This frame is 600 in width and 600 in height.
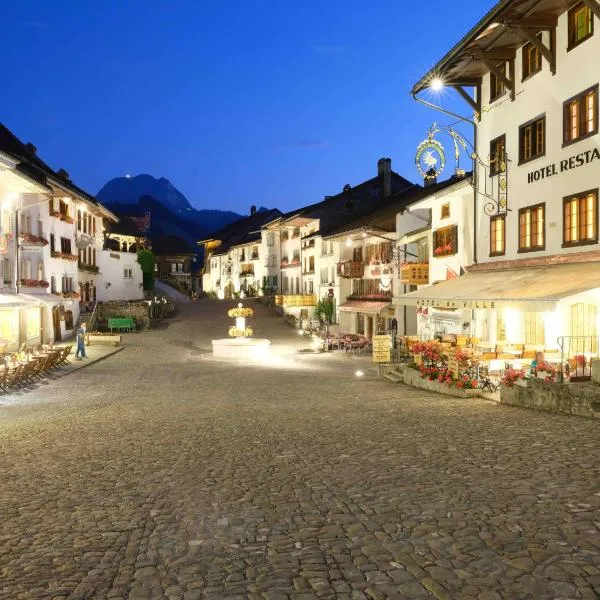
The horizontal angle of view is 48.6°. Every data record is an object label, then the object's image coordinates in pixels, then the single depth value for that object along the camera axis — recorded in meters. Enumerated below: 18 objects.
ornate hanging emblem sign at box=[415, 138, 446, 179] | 23.27
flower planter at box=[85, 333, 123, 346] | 40.47
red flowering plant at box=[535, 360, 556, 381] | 15.93
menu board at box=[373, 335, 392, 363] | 29.84
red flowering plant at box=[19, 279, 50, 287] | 35.79
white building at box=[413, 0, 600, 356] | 19.20
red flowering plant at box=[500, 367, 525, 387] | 17.22
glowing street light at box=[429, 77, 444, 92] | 25.23
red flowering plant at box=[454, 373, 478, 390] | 19.11
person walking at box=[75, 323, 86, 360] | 32.22
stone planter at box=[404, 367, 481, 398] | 18.95
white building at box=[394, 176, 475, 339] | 29.00
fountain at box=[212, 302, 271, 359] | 34.94
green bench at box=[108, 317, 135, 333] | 49.34
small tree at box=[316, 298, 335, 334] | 51.59
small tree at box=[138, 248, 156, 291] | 69.38
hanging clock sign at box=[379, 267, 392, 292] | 40.44
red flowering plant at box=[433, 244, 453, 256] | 30.53
